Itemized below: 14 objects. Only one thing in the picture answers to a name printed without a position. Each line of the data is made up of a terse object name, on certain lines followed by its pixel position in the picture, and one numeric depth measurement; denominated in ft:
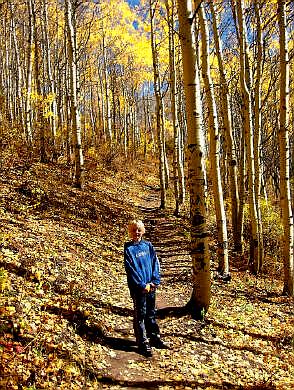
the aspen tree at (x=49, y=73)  52.90
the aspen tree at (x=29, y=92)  46.00
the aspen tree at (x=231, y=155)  33.47
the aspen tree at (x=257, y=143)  31.27
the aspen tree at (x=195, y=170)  19.63
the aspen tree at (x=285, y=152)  25.63
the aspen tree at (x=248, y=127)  30.94
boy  16.46
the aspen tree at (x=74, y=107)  41.54
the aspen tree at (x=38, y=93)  44.24
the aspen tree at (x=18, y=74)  57.76
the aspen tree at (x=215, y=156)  28.12
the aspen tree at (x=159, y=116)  48.55
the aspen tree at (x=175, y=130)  45.80
